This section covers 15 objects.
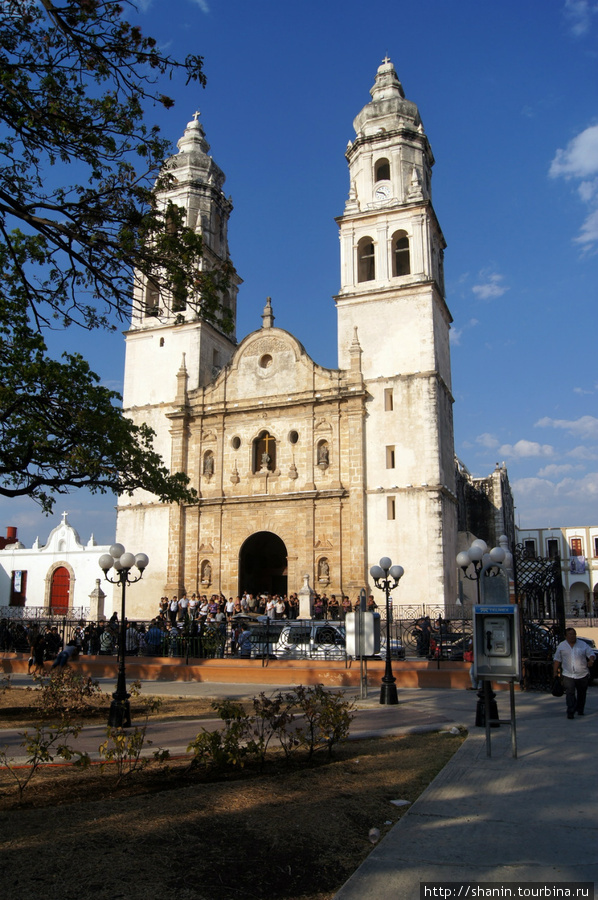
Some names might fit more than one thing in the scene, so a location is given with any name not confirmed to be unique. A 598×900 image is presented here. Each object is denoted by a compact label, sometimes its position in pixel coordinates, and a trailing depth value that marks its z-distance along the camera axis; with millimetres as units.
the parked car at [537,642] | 14969
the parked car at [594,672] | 15805
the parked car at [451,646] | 19297
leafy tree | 7555
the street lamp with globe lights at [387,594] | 12922
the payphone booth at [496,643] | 8195
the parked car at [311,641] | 18609
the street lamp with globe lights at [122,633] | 10391
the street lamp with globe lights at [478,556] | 11820
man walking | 10695
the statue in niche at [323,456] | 29406
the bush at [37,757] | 6077
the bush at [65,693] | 11117
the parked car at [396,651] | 19000
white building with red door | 38312
